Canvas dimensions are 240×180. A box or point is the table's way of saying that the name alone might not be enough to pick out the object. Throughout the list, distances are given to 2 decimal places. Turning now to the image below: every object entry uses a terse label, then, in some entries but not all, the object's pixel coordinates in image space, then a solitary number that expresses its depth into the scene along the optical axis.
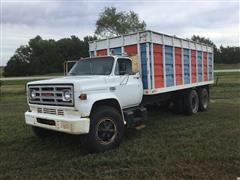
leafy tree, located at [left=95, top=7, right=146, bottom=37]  37.02
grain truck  4.14
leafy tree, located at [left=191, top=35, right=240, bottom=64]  45.49
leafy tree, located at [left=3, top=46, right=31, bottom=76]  48.48
